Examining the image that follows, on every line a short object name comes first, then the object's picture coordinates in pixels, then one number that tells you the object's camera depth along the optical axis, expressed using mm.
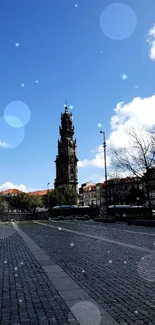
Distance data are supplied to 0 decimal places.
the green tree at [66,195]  117750
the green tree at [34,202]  121812
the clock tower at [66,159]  136375
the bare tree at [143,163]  37719
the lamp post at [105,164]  43031
